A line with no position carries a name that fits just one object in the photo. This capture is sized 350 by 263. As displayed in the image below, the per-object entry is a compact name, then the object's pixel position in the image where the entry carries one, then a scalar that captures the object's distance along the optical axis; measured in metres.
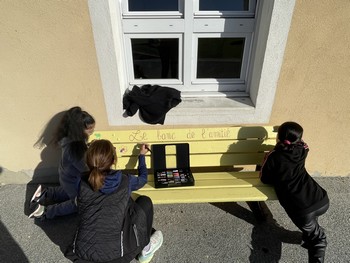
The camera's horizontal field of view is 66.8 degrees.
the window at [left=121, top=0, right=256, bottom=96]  2.73
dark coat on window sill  2.85
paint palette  2.81
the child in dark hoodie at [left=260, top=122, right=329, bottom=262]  2.41
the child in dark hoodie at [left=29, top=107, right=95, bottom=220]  2.63
